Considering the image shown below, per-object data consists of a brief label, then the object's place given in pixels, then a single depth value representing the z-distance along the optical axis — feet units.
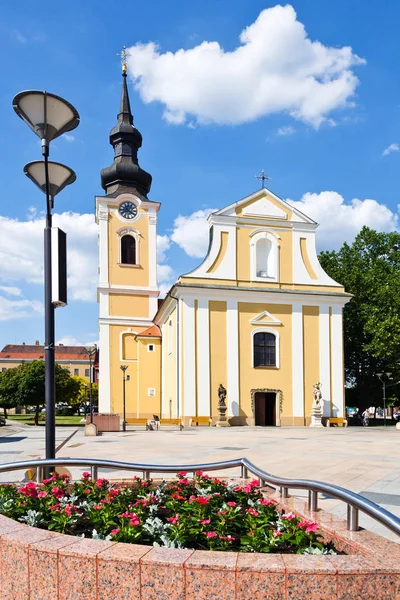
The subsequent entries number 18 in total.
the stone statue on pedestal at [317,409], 109.29
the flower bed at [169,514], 12.90
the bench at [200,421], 104.06
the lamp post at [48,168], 22.38
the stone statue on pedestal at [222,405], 104.99
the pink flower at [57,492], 17.05
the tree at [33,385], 152.15
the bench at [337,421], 111.34
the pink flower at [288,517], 14.23
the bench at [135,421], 126.33
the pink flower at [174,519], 13.78
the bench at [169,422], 106.56
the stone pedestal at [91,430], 74.54
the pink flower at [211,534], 12.86
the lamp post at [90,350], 87.06
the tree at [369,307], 125.49
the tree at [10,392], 171.83
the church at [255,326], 107.65
